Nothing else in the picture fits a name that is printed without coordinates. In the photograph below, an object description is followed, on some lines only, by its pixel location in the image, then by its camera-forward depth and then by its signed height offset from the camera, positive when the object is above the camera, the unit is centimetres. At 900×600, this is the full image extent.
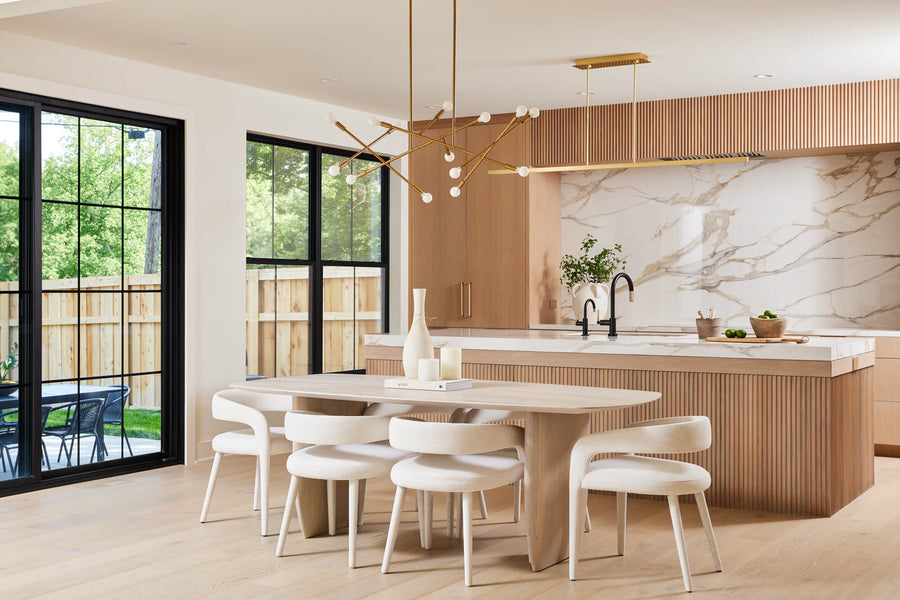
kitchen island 459 -49
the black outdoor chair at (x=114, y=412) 572 -65
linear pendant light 555 +139
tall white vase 419 -19
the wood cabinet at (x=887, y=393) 621 -61
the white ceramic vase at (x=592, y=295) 725 +4
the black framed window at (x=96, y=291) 526 +7
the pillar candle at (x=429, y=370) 407 -29
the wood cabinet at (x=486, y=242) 737 +46
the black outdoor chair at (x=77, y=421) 546 -69
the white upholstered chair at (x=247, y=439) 425 -62
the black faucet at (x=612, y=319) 522 -10
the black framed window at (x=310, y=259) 672 +32
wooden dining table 366 -46
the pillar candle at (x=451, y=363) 412 -26
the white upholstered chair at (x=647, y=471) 350 -63
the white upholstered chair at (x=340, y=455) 378 -62
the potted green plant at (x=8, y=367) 516 -34
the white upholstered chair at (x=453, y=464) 354 -62
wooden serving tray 503 -21
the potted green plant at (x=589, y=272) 727 +22
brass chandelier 410 +67
